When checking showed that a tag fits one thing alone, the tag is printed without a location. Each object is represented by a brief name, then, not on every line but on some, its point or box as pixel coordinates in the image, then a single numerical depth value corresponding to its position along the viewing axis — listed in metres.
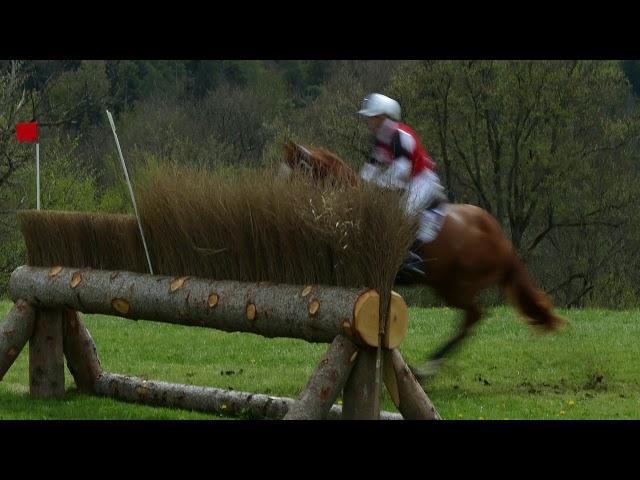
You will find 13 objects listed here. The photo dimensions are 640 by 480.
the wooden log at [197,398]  15.98
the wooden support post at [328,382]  13.44
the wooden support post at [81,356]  18.36
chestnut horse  19.02
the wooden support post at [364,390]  13.59
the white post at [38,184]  17.17
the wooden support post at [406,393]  14.00
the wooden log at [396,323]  13.54
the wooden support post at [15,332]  17.50
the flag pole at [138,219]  16.34
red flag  17.47
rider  17.59
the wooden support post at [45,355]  17.80
